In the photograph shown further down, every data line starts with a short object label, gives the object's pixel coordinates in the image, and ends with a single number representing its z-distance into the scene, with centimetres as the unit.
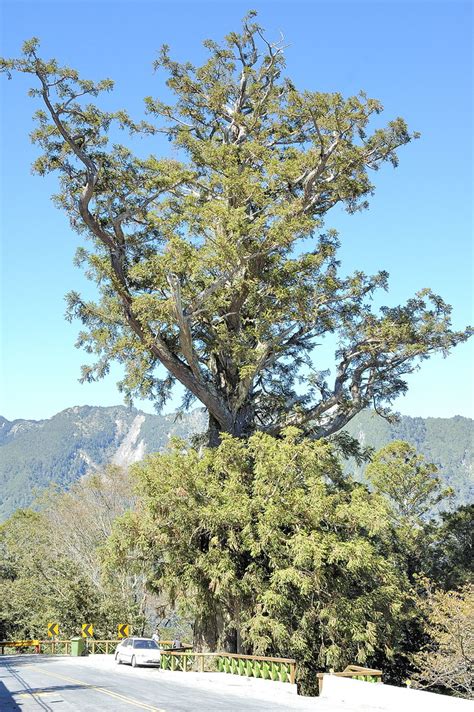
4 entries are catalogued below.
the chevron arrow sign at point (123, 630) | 3272
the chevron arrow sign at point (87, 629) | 3491
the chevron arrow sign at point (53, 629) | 3600
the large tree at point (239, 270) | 2586
